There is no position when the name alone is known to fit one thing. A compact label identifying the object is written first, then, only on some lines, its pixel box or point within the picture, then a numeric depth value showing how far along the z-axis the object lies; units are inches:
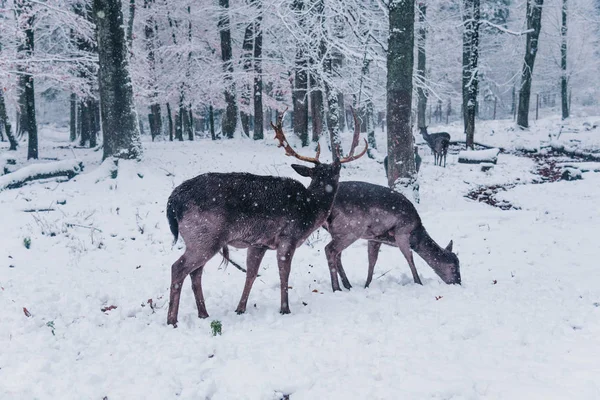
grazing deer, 248.5
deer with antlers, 192.9
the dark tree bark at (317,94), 519.3
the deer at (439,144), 721.0
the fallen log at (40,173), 474.9
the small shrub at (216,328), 179.6
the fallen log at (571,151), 759.0
